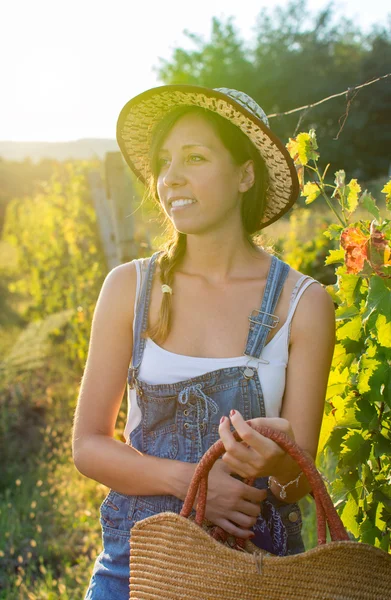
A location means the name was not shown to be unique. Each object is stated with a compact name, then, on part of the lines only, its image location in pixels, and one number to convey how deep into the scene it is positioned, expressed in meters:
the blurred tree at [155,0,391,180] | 27.08
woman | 1.90
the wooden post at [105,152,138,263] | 4.83
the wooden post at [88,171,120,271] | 6.01
